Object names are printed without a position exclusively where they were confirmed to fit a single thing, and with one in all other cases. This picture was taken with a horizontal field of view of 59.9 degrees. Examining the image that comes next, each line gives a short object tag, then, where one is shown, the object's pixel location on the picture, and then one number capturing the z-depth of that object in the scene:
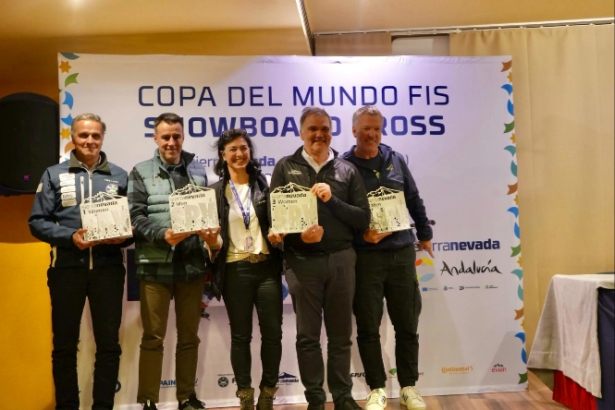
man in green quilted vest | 2.55
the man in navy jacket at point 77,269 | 2.52
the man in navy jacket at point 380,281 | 2.67
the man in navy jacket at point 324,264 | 2.47
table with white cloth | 2.43
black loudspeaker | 3.19
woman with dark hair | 2.53
